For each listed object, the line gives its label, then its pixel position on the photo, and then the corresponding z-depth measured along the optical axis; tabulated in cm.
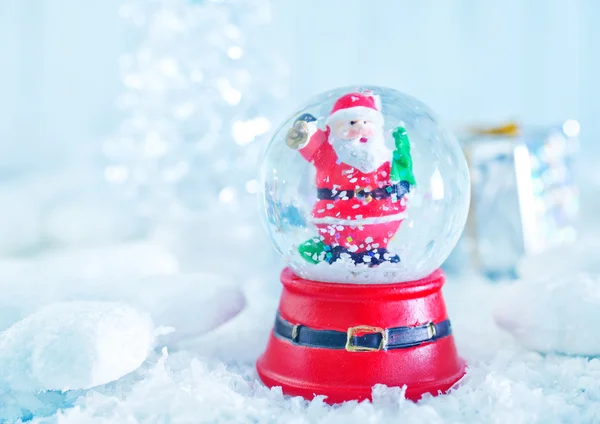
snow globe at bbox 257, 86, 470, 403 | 21
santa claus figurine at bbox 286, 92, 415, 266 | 21
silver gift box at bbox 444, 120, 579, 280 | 32
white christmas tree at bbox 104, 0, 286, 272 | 36
